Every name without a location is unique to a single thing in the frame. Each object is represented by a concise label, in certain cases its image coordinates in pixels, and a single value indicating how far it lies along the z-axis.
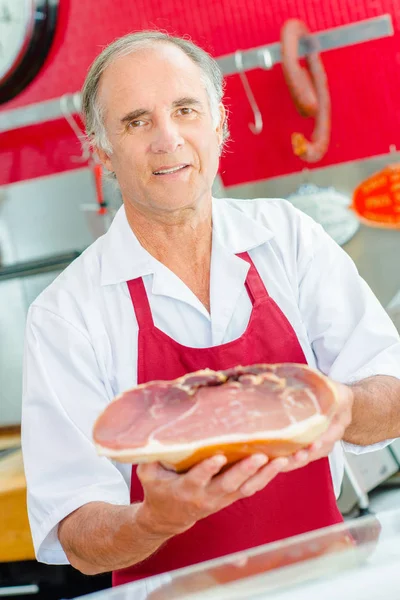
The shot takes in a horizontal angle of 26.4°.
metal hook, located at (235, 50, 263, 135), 3.00
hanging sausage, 2.75
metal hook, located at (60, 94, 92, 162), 3.15
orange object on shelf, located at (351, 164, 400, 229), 2.91
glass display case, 0.91
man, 1.51
